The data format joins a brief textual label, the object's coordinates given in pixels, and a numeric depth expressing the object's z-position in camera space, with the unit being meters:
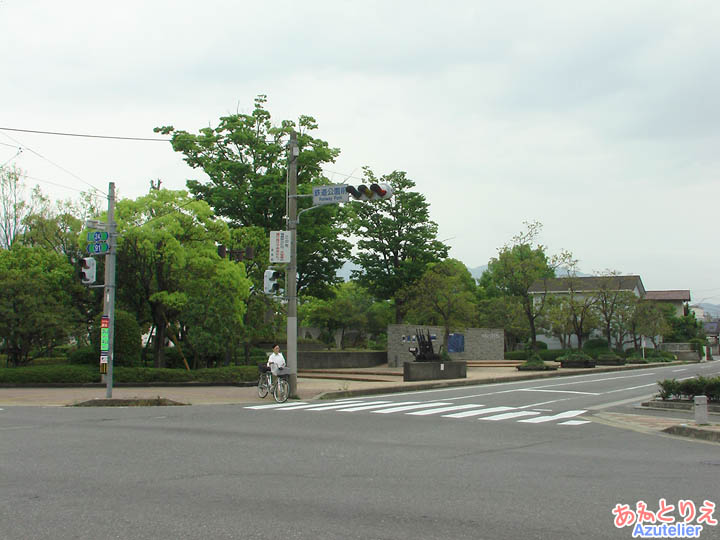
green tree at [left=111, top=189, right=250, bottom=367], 26.37
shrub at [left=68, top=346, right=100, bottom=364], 27.92
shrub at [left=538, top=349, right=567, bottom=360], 62.74
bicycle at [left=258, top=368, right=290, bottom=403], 20.69
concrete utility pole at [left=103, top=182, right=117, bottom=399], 20.56
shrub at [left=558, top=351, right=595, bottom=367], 46.56
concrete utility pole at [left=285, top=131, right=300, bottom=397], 22.02
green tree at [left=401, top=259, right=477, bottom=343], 39.16
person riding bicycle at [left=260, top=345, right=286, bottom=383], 20.86
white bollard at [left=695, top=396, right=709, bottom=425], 14.27
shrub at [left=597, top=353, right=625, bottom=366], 53.34
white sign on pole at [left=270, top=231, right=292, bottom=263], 21.95
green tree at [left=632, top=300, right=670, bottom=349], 59.69
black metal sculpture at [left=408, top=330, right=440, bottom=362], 35.94
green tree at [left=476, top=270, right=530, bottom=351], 54.28
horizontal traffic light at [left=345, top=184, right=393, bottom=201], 18.10
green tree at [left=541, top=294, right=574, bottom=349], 49.76
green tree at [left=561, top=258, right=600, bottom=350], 51.12
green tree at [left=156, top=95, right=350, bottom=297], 36.78
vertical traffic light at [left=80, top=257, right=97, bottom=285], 19.98
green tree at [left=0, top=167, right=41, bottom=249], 41.38
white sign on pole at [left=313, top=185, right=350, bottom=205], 20.07
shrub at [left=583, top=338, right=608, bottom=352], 69.88
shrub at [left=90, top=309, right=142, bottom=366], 26.91
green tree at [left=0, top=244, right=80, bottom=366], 25.89
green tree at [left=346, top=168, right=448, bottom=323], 49.75
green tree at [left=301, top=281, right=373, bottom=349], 59.53
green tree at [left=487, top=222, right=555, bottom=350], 46.25
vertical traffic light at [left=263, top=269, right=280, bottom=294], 21.38
